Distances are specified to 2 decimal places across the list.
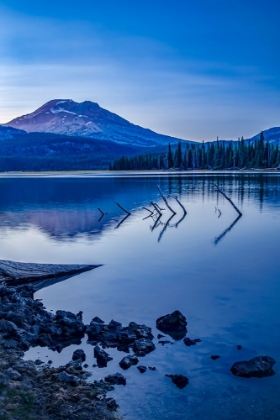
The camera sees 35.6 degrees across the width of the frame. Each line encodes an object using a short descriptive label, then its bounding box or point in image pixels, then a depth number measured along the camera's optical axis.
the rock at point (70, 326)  10.77
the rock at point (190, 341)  10.26
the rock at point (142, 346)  9.75
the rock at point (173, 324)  11.00
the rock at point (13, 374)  8.20
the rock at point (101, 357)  9.28
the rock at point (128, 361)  9.11
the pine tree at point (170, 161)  183.62
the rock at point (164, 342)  10.29
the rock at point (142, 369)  8.94
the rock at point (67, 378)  8.13
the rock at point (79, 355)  9.51
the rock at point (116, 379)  8.44
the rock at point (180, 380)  8.48
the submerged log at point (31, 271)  15.07
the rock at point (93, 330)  10.66
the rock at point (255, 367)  8.72
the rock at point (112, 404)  7.54
